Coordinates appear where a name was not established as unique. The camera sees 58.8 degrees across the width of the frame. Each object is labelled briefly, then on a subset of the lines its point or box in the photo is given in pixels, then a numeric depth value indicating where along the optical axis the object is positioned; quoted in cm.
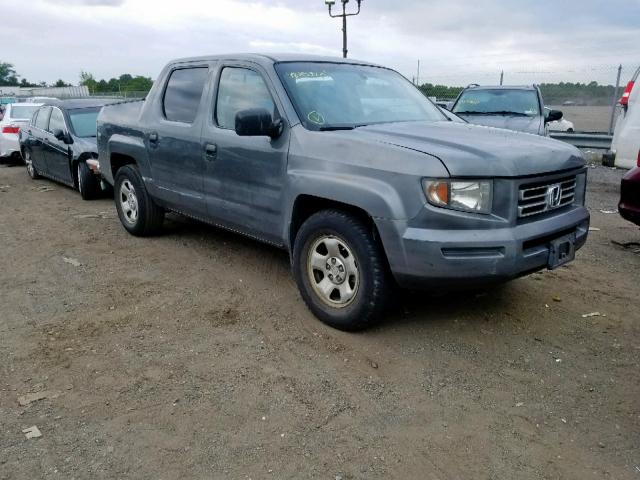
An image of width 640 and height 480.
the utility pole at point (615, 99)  1505
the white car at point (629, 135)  828
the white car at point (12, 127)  1306
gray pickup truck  328
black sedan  876
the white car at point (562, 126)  1870
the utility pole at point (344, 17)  1900
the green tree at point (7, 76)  8552
